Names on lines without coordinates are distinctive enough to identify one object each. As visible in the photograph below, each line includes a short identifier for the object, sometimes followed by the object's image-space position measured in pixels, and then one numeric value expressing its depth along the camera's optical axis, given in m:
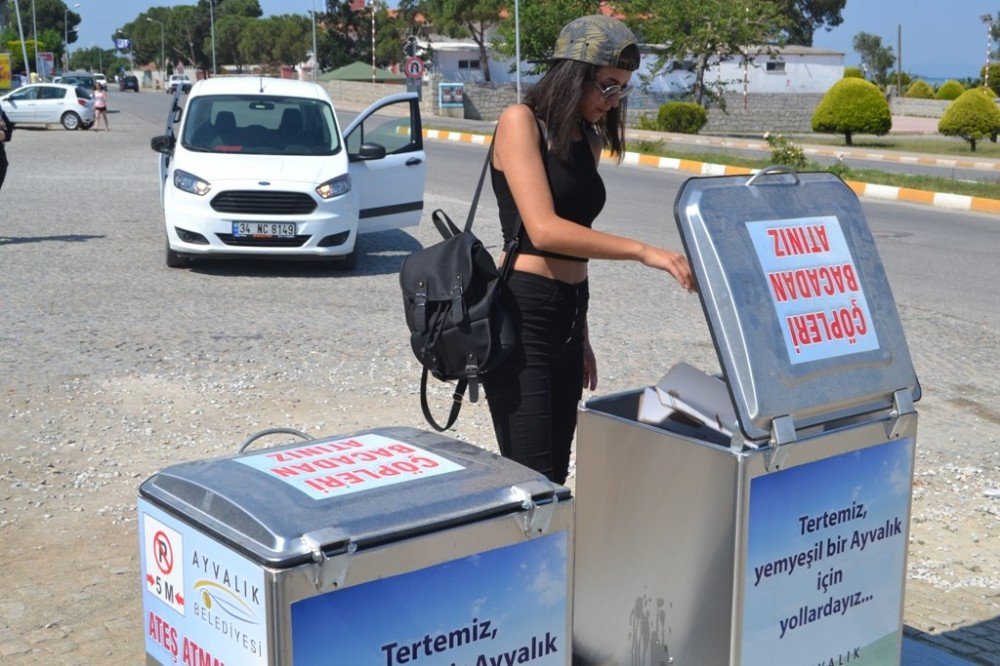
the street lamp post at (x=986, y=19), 45.66
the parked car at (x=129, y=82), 94.09
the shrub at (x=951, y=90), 52.49
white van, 9.98
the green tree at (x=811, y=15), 76.25
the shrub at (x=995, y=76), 50.59
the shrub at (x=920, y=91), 57.22
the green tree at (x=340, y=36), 80.78
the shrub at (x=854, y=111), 31.34
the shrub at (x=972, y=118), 29.25
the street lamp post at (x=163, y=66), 118.39
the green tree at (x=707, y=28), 34.69
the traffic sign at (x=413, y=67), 35.28
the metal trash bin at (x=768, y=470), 2.35
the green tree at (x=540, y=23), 38.91
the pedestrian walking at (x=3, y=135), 11.27
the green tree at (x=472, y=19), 53.16
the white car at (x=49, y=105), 34.75
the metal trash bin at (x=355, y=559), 1.81
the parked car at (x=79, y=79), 59.64
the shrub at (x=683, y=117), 33.62
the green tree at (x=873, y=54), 86.62
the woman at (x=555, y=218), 2.69
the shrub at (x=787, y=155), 18.56
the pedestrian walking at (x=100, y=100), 34.09
